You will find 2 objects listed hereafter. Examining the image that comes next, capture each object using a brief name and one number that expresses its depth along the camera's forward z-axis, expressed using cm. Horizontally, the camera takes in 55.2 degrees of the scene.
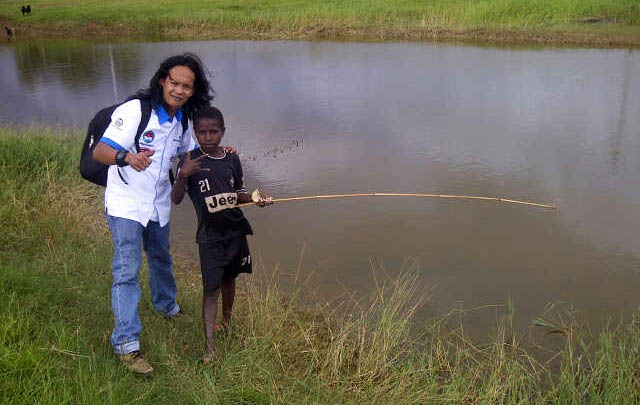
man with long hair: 266
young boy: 287
